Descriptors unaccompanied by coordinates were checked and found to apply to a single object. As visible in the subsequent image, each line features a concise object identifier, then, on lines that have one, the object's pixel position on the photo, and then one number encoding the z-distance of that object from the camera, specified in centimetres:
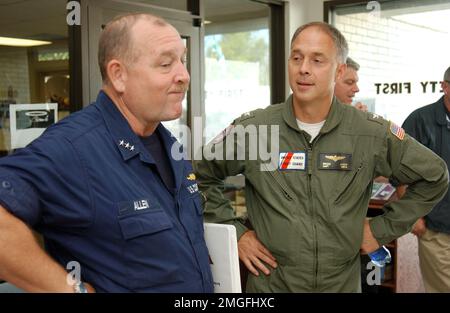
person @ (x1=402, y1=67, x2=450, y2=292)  362
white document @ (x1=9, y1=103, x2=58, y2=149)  330
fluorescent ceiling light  330
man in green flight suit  193
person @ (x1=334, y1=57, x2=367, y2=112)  387
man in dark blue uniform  116
